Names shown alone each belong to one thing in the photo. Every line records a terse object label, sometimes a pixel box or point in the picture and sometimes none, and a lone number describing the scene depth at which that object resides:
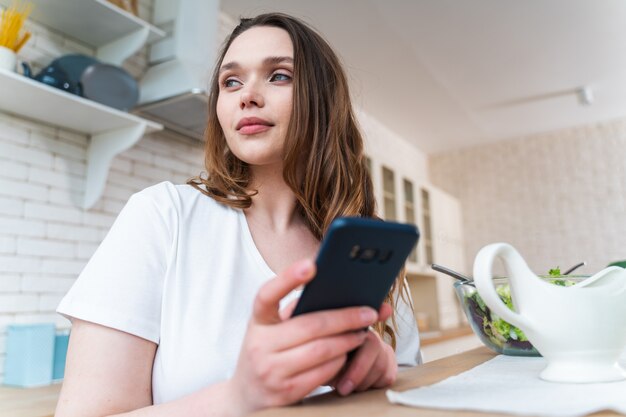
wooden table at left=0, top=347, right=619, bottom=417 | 0.45
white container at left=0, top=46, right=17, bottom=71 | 1.61
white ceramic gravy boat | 0.60
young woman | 0.48
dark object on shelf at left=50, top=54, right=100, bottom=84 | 1.87
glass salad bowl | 0.92
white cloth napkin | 0.45
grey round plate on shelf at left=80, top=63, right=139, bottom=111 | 1.89
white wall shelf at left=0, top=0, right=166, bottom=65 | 1.90
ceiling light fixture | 4.17
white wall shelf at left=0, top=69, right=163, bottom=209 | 1.67
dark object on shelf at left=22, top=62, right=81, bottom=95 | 1.72
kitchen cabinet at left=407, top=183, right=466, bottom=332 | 4.54
